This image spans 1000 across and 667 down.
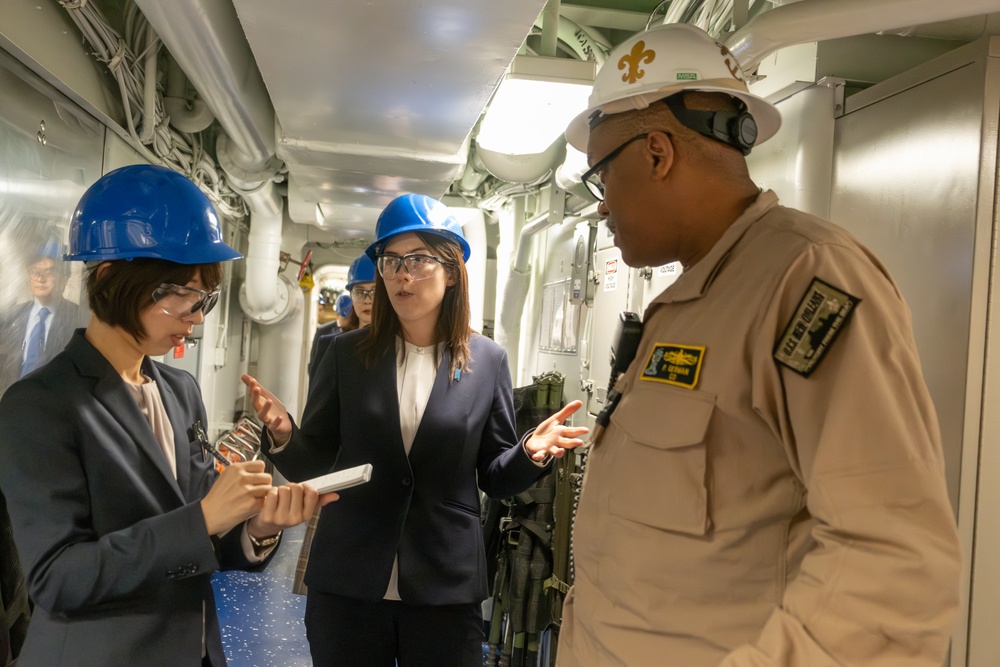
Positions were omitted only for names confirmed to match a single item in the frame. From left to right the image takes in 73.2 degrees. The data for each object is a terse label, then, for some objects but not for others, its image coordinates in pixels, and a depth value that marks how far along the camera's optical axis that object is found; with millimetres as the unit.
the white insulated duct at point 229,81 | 2106
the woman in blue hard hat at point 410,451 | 1780
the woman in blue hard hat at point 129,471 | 1154
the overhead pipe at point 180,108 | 3812
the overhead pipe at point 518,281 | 4047
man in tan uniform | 786
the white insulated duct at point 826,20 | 1492
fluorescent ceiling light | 2627
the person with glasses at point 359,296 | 3885
